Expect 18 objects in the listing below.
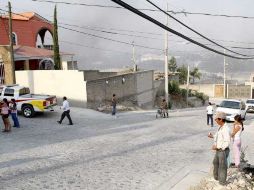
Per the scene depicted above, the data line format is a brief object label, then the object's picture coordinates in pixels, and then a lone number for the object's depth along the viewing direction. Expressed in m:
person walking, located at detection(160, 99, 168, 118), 28.03
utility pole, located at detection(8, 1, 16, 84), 27.33
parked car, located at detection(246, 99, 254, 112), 38.63
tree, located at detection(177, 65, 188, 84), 89.59
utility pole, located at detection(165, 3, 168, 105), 37.27
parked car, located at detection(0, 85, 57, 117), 22.73
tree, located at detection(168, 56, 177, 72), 96.84
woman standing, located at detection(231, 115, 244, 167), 11.89
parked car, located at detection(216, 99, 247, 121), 26.77
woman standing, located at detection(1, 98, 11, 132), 18.03
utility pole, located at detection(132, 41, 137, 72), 52.73
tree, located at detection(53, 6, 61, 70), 36.72
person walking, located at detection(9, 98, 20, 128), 19.29
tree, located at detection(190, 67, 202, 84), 100.38
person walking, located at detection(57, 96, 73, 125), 21.25
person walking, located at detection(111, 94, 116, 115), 26.75
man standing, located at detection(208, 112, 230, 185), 9.76
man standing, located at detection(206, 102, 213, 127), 23.98
